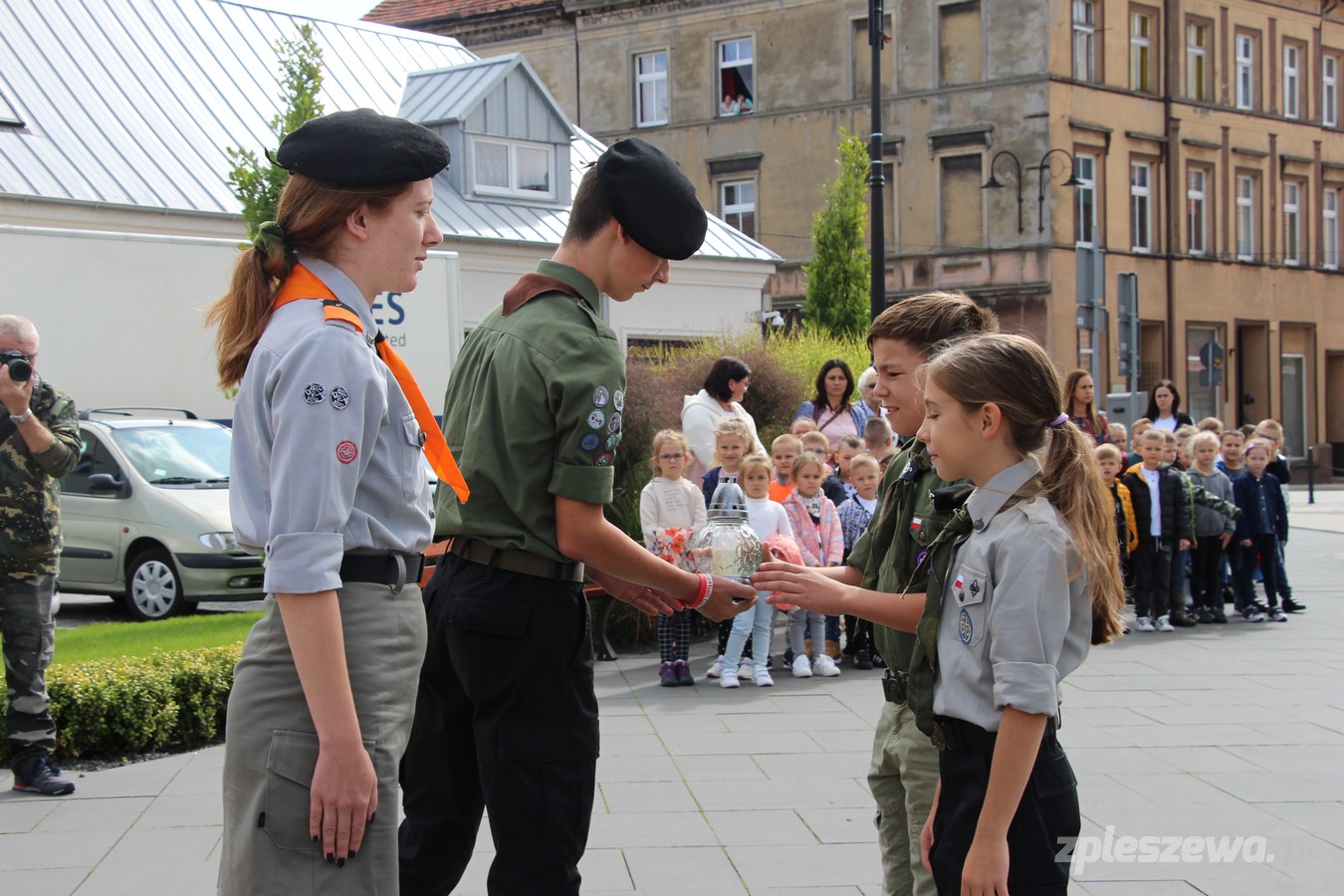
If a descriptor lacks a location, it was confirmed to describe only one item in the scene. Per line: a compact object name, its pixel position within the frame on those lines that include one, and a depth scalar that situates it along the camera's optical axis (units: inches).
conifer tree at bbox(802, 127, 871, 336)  1214.9
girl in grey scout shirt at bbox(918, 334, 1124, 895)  111.5
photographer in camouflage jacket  248.2
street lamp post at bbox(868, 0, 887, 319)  758.0
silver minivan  494.9
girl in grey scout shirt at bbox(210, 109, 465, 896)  99.4
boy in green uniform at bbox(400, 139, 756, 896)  127.4
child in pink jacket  396.8
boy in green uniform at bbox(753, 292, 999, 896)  128.0
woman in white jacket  442.3
